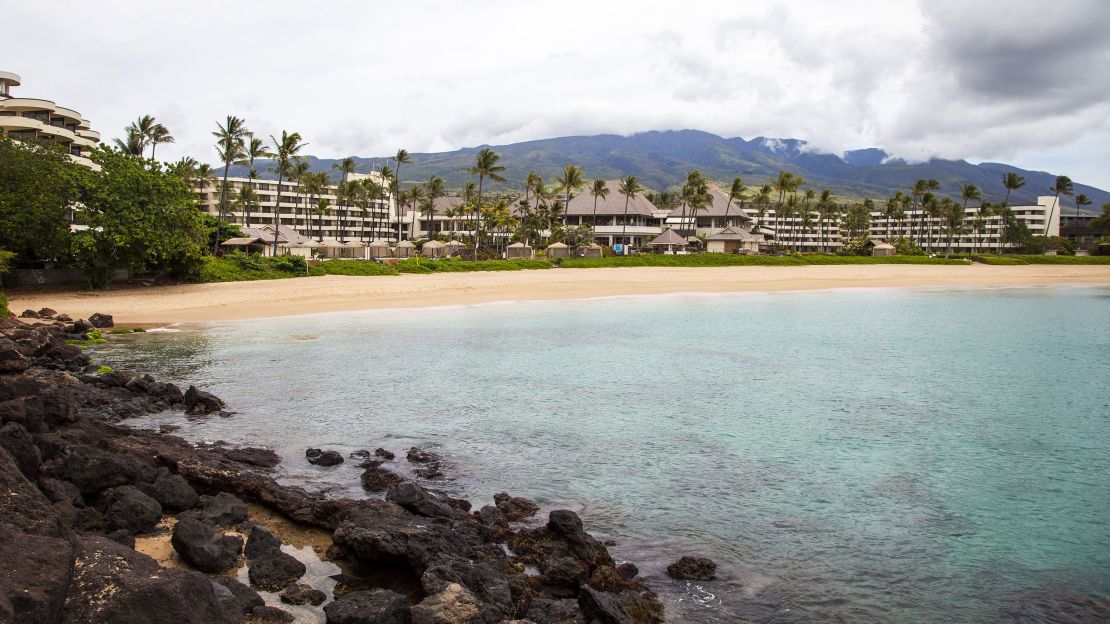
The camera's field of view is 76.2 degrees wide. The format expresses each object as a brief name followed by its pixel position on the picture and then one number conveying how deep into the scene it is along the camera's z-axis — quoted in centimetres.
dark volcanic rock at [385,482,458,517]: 890
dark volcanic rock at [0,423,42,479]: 758
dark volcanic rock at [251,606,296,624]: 621
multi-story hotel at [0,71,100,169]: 5341
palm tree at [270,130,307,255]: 6291
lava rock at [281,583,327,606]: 671
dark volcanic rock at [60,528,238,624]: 446
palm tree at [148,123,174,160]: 7494
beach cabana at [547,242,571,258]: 7381
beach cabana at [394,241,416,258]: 7412
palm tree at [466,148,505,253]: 6912
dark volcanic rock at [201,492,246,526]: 841
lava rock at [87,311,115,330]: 2816
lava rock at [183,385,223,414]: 1474
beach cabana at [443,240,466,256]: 7825
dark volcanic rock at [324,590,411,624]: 603
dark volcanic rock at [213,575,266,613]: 622
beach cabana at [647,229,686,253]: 7700
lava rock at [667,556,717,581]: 783
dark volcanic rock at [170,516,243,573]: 711
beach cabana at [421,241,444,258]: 7244
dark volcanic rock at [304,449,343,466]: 1146
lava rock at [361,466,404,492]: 1034
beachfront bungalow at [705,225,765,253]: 7912
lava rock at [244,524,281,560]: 760
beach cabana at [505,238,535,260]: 7444
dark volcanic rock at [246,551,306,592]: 704
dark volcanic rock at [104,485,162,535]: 774
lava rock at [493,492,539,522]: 936
